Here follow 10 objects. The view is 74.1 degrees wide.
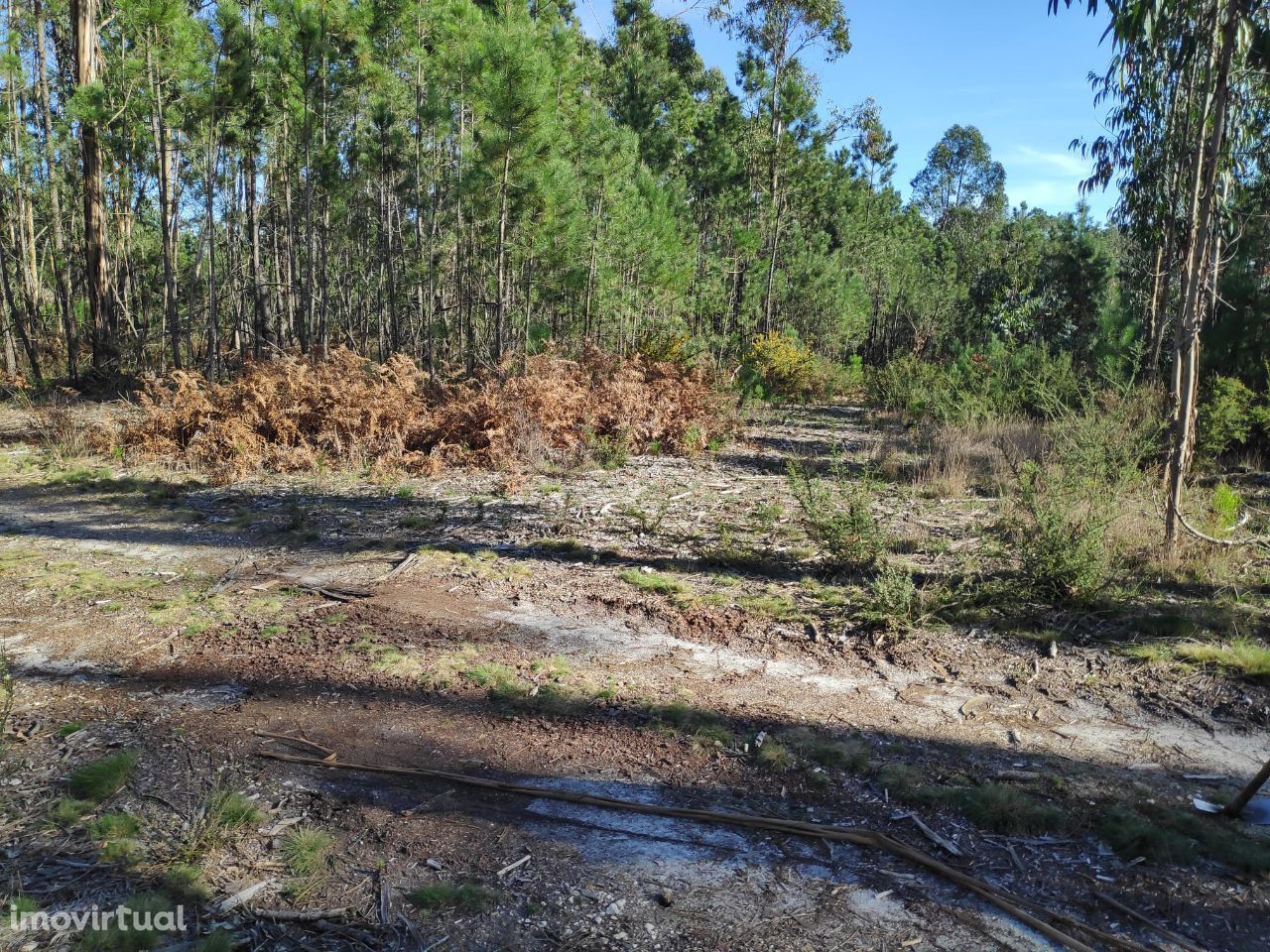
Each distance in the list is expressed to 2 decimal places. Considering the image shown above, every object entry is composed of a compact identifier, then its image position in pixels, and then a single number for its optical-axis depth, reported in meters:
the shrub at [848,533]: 6.51
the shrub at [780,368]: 21.56
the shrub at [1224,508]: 6.79
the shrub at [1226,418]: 10.32
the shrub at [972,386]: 13.88
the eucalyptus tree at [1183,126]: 5.83
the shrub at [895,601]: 5.43
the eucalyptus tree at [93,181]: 14.62
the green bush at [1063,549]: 5.60
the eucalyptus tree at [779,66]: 22.66
